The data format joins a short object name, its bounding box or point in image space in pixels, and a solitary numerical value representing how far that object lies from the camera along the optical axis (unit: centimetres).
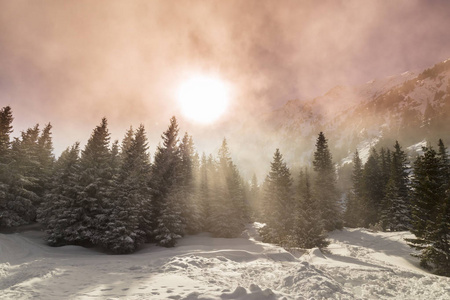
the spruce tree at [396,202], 3168
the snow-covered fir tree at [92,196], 2137
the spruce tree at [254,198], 5965
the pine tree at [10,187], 2388
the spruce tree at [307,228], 2030
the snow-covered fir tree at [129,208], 1970
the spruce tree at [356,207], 4189
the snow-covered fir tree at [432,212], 1448
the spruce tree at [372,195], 4128
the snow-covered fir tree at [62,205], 2155
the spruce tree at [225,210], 2865
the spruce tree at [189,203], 2745
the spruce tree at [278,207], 2675
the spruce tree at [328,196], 3250
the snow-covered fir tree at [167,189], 2287
